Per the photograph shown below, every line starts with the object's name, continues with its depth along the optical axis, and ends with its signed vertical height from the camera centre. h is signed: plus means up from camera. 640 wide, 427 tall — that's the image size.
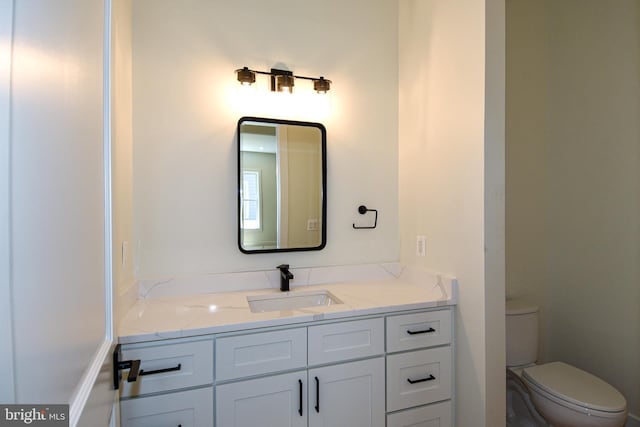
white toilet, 1.51 -0.97
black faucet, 1.76 -0.39
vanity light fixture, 1.73 +0.77
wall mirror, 1.81 +0.15
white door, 0.34 +0.01
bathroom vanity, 1.21 -0.67
